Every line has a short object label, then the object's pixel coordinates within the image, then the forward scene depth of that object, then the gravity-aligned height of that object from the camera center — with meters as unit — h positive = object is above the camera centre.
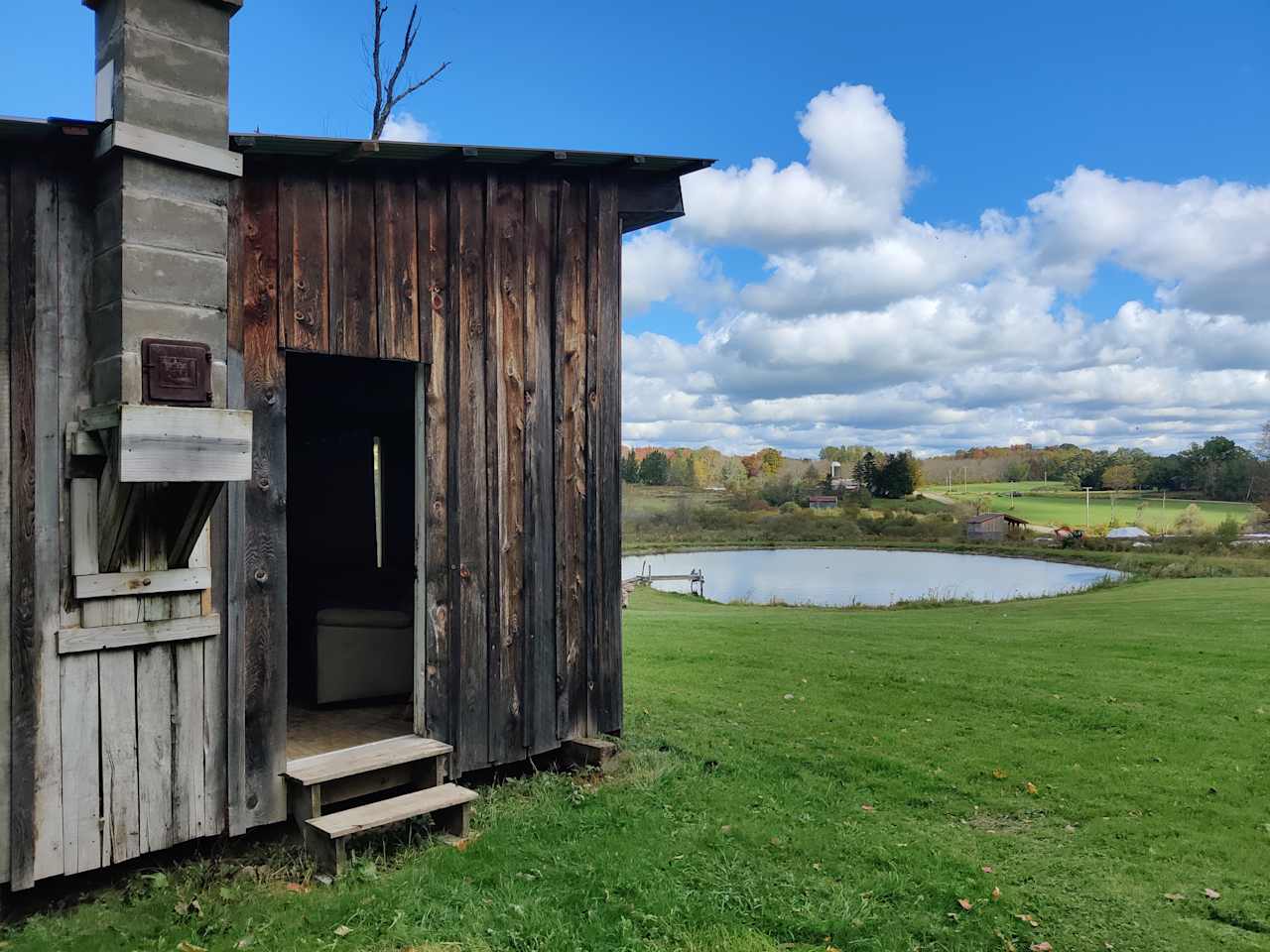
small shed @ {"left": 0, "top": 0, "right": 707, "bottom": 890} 3.41 +0.15
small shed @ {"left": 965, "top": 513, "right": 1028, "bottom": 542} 45.66 -3.01
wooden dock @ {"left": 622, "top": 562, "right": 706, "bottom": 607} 27.11 -3.25
